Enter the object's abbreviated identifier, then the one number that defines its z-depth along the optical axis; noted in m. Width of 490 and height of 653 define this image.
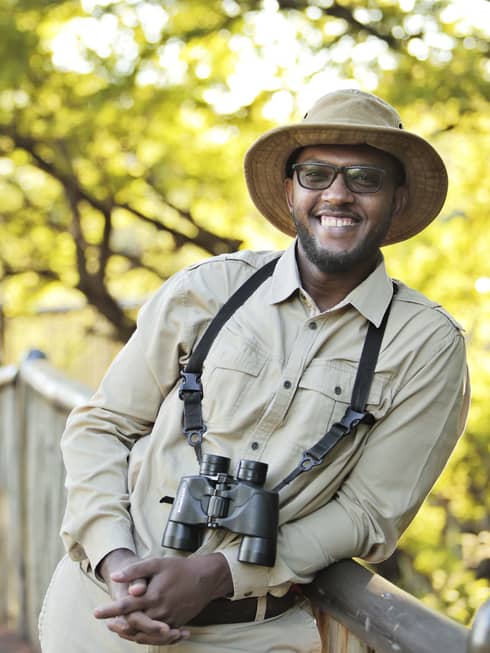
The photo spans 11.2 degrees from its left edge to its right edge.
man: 3.41
